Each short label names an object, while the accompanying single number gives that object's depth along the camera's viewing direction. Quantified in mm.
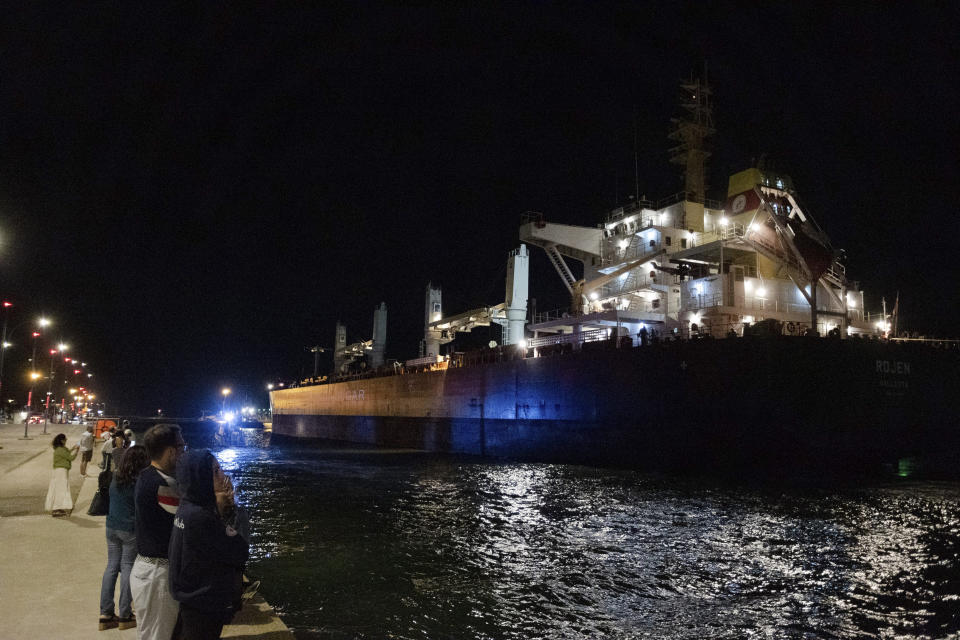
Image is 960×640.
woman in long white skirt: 8578
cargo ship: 20906
